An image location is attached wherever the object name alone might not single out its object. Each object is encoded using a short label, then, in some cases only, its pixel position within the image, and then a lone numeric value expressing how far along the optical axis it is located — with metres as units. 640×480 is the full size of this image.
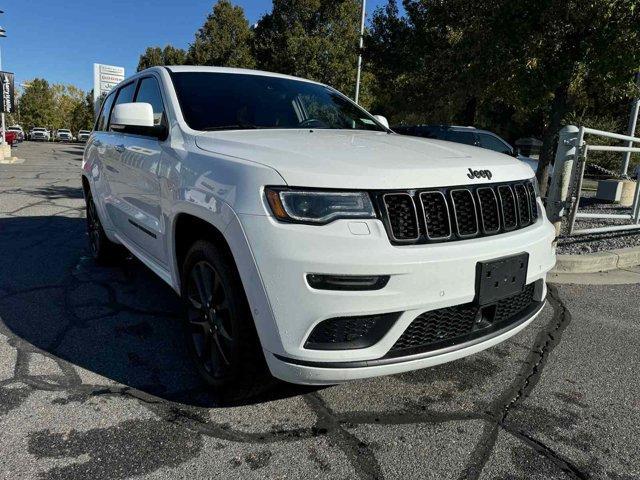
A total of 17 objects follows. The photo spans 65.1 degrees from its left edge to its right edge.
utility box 10.14
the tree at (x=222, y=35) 28.06
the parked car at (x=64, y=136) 68.50
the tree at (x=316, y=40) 19.03
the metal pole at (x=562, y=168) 5.67
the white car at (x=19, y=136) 47.03
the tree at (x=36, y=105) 79.38
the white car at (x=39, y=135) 64.32
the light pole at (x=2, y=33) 24.82
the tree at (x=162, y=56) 37.09
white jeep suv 1.97
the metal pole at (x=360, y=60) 17.09
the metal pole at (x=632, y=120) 11.55
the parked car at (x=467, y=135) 10.49
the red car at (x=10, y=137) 31.99
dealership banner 20.92
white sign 22.06
